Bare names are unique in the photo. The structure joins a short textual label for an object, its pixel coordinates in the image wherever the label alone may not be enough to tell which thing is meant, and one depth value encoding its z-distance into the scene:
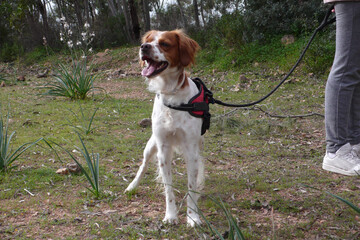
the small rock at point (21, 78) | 10.13
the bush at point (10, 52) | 16.23
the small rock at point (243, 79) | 8.40
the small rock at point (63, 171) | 3.30
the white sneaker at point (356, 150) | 3.07
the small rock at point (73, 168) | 3.33
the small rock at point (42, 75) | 11.20
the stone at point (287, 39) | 9.77
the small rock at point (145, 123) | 5.19
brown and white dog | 2.42
